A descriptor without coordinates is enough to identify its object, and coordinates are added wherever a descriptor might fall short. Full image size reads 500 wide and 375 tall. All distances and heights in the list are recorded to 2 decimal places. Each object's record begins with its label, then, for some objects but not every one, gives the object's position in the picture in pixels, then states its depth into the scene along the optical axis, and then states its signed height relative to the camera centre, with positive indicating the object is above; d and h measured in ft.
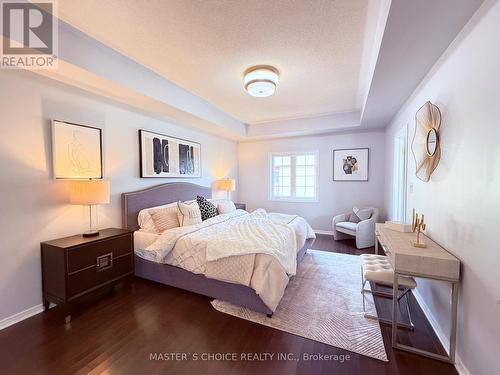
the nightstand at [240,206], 18.17 -1.88
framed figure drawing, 7.92 +1.24
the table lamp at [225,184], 16.85 -0.10
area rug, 6.22 -4.32
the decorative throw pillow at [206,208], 12.53 -1.47
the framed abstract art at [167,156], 11.49 +1.59
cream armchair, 13.91 -3.00
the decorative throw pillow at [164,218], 10.46 -1.70
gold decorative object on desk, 6.35 -1.68
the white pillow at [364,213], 15.13 -2.08
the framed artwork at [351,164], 16.29 +1.41
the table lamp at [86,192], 7.79 -0.31
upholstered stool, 6.66 -2.92
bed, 7.47 -3.53
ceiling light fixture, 8.70 +4.17
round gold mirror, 6.82 +1.43
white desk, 5.30 -2.12
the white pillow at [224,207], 14.35 -1.61
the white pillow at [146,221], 10.27 -1.80
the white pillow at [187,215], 10.65 -1.54
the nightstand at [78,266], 7.06 -2.84
